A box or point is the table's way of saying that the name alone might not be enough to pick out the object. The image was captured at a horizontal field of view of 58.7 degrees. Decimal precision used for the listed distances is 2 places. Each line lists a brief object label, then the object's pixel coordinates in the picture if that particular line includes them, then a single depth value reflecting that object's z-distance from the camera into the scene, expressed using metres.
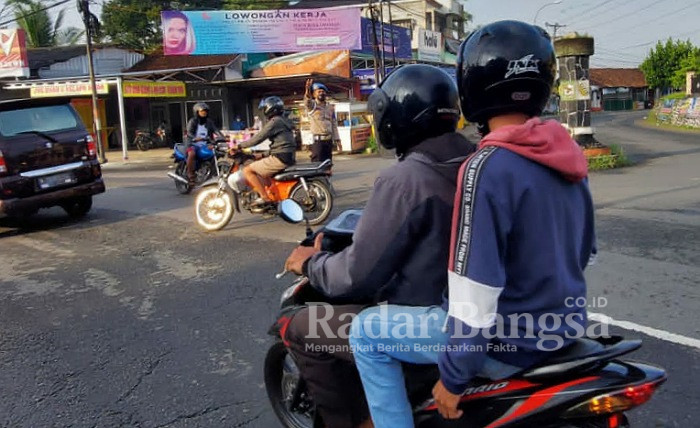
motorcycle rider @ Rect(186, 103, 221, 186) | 11.65
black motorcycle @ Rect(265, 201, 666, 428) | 1.77
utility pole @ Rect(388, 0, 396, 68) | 25.98
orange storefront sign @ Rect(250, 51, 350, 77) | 23.97
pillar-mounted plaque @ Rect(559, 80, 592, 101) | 13.40
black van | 8.22
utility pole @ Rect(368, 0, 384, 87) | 22.35
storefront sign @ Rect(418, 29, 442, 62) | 31.80
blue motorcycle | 11.71
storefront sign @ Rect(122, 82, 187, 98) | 21.97
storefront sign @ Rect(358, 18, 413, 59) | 26.75
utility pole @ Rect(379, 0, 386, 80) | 23.52
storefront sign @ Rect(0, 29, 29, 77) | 24.84
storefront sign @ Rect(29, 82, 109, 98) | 22.59
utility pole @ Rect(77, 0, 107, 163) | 21.23
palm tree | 32.47
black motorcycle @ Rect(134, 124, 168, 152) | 27.47
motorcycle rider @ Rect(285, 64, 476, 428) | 2.08
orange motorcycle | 8.08
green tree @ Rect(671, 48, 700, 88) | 35.47
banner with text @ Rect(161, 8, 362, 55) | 24.17
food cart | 21.31
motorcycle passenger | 1.77
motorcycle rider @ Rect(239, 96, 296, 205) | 8.06
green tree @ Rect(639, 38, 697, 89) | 54.41
